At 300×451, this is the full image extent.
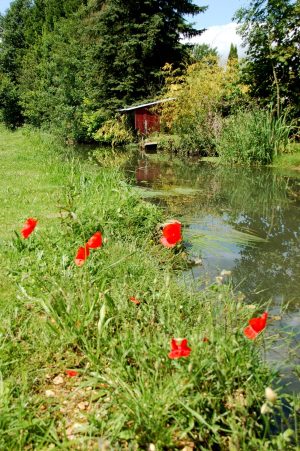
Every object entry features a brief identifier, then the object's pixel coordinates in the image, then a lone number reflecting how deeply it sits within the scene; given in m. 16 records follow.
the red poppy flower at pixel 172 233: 2.19
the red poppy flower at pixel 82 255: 2.23
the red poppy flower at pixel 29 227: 2.54
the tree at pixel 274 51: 11.44
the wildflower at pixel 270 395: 1.23
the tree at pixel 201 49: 46.70
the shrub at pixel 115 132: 19.83
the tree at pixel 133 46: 19.95
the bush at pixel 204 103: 13.80
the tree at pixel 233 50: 37.88
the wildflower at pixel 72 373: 2.08
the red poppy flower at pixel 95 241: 2.23
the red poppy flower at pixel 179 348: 1.60
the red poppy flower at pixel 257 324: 1.61
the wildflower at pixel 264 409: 1.30
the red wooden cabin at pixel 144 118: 19.31
